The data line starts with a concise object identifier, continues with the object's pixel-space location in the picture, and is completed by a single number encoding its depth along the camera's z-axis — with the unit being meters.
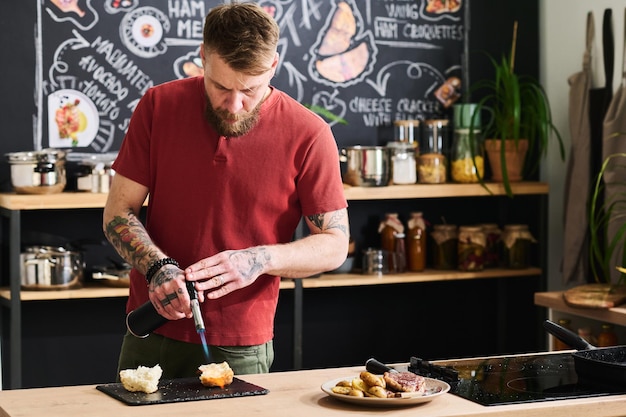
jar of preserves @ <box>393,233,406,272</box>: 4.68
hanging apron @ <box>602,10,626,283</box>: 4.32
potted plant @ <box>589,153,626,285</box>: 4.09
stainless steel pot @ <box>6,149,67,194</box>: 4.04
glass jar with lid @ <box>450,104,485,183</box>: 4.74
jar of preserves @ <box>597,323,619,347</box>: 3.91
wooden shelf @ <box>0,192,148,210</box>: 3.96
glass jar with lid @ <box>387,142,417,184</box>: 4.62
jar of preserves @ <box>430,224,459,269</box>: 4.78
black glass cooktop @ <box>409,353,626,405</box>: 2.22
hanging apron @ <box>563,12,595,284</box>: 4.57
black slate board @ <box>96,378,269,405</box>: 2.12
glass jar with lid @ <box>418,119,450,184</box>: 4.70
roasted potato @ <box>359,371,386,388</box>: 2.15
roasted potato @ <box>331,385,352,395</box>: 2.12
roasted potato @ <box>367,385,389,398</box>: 2.10
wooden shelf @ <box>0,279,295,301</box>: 3.99
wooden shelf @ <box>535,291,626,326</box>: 3.76
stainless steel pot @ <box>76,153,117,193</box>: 4.16
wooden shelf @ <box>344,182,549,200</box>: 4.45
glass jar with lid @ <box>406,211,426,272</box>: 4.72
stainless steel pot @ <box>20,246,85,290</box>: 4.05
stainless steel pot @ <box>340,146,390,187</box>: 4.48
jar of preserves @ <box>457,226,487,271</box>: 4.72
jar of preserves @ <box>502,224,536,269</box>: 4.80
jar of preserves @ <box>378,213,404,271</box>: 4.73
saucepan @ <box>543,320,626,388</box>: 2.30
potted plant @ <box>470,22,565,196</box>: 4.68
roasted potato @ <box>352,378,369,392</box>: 2.14
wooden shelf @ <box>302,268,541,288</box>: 4.42
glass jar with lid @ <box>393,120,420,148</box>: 4.73
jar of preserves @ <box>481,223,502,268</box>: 4.84
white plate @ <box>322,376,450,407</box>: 2.07
